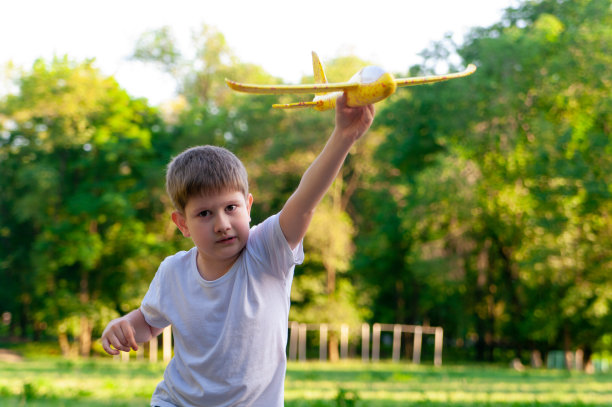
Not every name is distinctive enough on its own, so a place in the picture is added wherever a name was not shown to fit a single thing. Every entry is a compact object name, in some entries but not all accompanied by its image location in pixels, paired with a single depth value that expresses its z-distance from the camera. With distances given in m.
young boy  2.85
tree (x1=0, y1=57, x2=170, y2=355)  30.36
